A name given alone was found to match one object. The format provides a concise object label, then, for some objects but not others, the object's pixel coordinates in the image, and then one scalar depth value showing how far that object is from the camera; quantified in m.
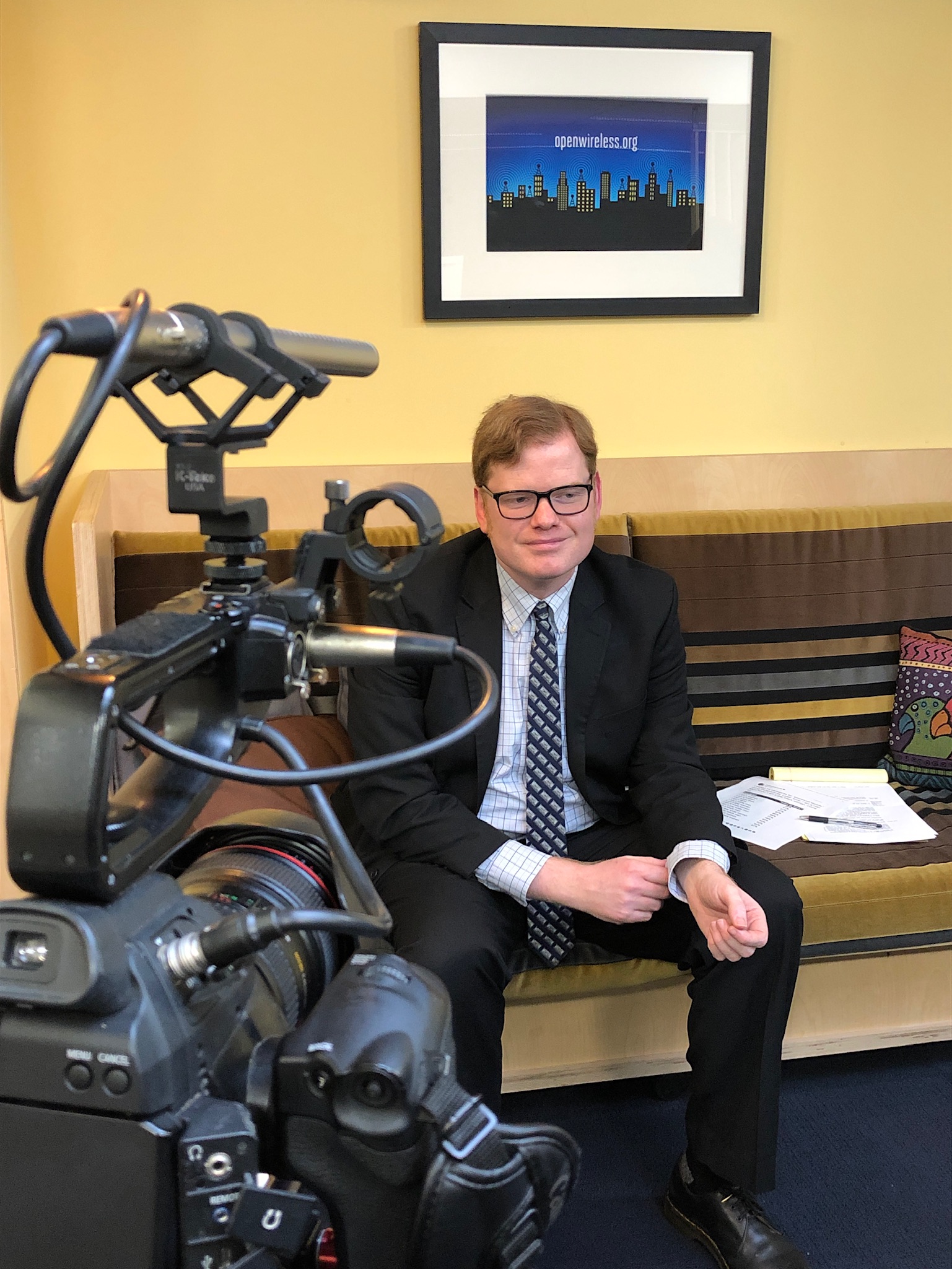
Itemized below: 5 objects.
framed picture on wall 2.13
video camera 0.52
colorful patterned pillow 2.04
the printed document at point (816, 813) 1.83
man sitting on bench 1.46
